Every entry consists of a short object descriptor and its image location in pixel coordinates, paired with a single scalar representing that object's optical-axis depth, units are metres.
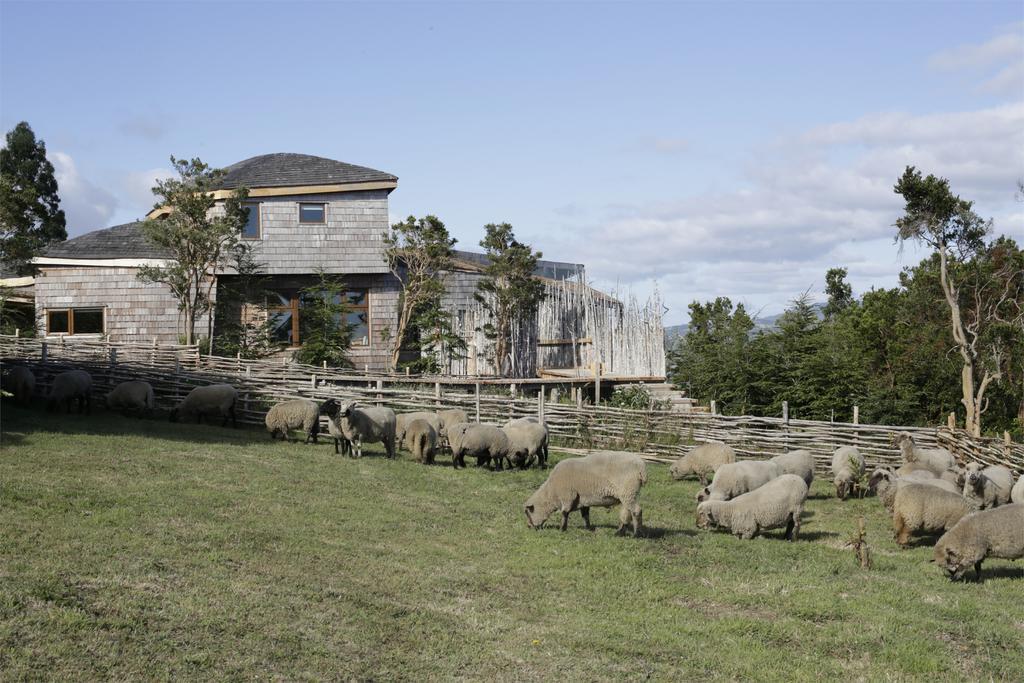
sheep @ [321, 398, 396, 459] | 18.00
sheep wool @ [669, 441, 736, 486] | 17.45
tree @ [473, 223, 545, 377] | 28.64
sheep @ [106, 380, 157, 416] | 21.41
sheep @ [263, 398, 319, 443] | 19.58
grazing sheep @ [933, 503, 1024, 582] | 10.60
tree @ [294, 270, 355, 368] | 28.84
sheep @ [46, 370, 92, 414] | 20.77
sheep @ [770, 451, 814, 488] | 16.12
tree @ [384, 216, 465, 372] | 29.38
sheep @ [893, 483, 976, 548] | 12.27
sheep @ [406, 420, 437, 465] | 17.69
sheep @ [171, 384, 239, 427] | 21.16
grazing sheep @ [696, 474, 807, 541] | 12.55
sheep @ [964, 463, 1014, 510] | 14.78
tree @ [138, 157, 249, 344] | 27.45
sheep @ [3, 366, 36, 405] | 21.22
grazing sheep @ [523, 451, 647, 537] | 11.91
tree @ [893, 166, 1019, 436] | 23.42
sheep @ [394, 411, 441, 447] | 19.22
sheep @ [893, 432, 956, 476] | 16.83
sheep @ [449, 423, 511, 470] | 17.09
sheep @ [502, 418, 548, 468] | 17.64
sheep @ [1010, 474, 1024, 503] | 14.30
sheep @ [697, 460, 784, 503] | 14.39
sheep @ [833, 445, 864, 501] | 16.36
